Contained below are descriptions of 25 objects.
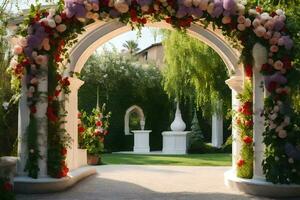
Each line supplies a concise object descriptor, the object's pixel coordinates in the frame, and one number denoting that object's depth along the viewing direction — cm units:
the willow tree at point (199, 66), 1784
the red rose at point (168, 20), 926
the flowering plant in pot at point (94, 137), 1416
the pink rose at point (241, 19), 888
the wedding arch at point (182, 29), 877
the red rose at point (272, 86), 876
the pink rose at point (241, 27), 892
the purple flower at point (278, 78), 869
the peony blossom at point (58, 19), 911
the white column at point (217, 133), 2373
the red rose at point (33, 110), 926
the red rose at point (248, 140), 926
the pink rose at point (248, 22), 887
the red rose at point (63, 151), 955
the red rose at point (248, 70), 928
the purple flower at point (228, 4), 880
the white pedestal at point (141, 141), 2358
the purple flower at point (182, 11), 883
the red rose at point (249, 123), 936
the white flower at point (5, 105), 1038
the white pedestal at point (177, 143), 2208
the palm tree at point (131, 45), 5238
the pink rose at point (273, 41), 880
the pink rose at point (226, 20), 892
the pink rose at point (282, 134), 863
